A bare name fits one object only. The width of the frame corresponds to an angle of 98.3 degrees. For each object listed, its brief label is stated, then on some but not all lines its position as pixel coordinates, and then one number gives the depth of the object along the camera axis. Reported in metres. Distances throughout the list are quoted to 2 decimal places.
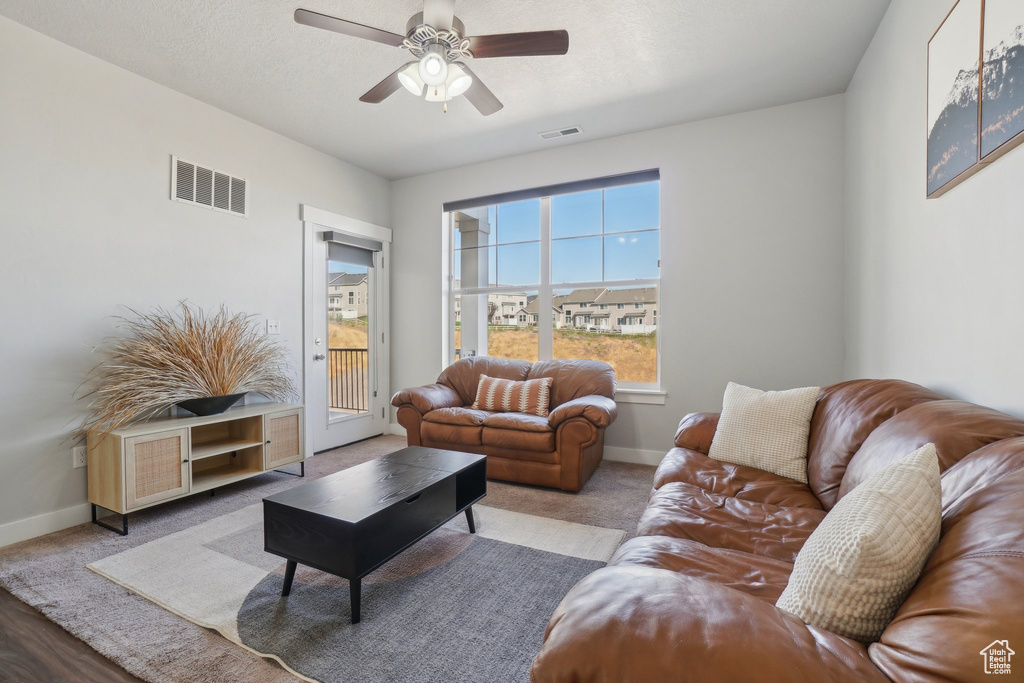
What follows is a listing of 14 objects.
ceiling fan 2.00
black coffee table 1.66
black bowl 2.91
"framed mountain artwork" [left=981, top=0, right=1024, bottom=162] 1.29
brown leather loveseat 3.05
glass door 4.19
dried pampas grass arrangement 2.69
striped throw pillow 3.67
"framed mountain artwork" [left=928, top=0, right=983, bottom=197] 1.53
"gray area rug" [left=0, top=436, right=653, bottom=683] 1.50
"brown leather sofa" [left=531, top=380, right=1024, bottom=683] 0.61
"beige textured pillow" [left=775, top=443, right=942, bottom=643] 0.78
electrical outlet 2.64
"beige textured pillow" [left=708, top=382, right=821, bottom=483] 2.12
